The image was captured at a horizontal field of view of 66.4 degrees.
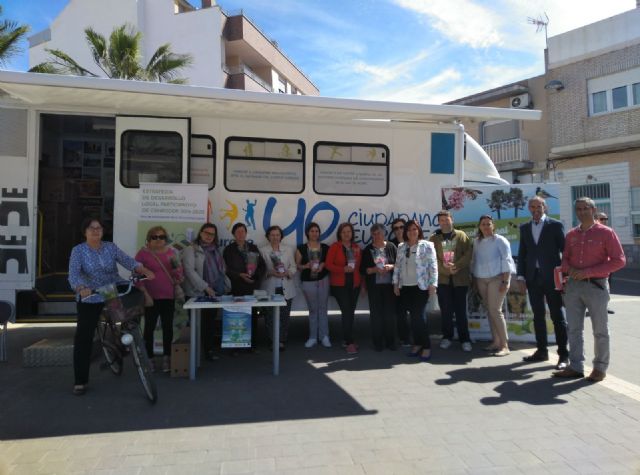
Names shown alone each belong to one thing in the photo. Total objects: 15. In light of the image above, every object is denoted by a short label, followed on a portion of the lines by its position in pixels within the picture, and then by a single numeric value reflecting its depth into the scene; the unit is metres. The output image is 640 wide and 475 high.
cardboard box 5.08
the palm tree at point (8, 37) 12.59
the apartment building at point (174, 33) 22.66
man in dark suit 5.42
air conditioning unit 20.25
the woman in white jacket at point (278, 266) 6.00
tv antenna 19.46
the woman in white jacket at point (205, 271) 5.47
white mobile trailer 5.59
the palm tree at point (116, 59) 15.49
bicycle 4.29
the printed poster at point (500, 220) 6.55
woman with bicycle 4.34
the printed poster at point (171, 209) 5.71
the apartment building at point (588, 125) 17.03
